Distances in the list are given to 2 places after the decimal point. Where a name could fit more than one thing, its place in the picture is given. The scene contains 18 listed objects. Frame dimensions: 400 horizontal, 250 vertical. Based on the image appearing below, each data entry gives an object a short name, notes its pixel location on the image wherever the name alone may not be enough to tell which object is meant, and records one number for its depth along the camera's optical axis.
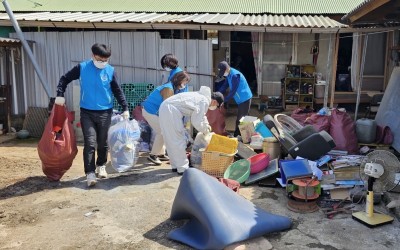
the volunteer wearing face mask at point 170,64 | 6.84
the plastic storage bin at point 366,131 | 6.86
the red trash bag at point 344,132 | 6.77
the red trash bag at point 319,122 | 7.08
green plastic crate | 8.84
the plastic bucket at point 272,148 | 6.22
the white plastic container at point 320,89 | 10.23
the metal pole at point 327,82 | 8.79
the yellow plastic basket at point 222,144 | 5.76
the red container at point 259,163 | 5.70
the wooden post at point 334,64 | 8.82
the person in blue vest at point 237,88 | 7.45
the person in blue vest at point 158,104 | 6.05
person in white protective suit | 5.59
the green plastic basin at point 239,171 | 5.52
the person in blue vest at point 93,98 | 5.33
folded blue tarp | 3.60
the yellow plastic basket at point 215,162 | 5.64
